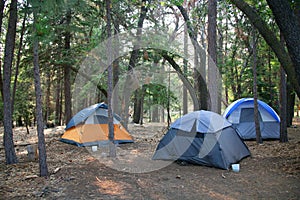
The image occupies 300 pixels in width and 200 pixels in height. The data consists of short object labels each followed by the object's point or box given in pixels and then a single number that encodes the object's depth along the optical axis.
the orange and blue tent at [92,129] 8.79
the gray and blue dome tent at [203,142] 5.95
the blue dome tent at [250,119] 9.19
